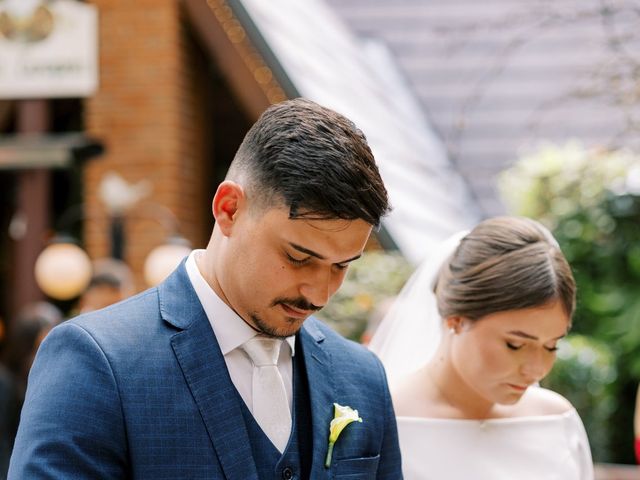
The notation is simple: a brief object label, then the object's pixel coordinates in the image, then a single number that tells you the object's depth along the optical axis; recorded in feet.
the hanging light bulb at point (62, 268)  26.58
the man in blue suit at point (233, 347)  6.84
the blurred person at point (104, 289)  21.08
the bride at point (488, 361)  10.37
